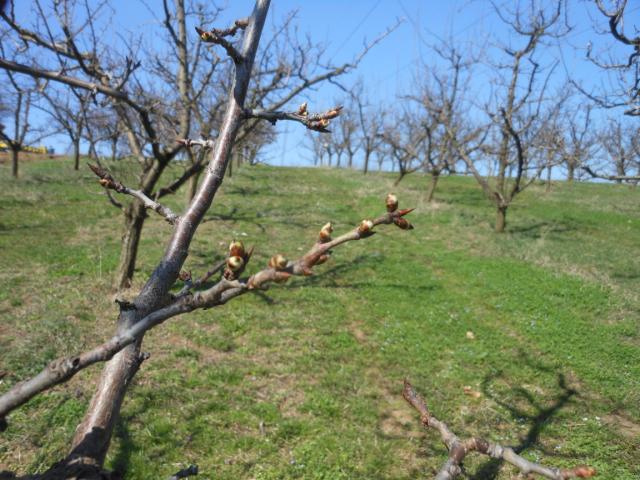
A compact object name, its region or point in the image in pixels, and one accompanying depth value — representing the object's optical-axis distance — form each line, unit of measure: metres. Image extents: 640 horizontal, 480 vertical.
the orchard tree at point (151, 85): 6.75
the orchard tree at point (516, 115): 14.56
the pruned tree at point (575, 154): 7.89
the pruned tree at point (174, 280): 1.12
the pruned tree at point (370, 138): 36.69
